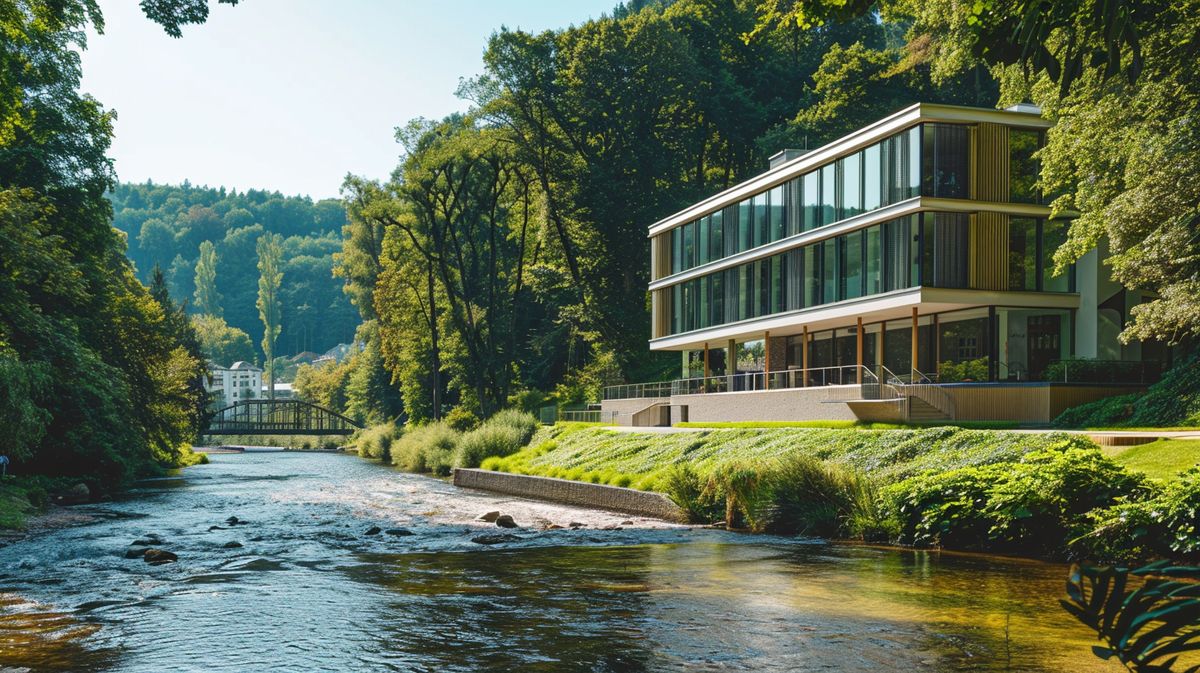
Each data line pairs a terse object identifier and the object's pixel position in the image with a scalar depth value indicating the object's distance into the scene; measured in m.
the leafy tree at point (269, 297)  138.12
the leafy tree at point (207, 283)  166.25
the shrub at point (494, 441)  43.47
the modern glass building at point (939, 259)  34.12
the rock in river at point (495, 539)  20.08
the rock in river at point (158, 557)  17.23
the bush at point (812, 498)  19.78
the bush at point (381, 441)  64.56
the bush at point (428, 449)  48.04
